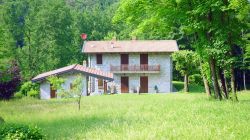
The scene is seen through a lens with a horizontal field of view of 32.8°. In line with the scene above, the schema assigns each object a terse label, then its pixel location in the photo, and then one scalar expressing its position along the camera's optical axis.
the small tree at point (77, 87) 26.86
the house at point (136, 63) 54.72
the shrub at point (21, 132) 10.74
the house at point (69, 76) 48.38
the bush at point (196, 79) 52.56
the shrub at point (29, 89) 49.38
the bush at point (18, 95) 47.30
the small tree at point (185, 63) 49.52
